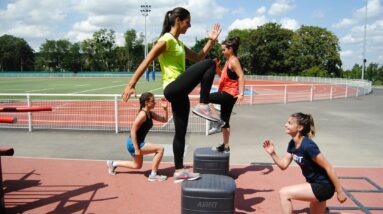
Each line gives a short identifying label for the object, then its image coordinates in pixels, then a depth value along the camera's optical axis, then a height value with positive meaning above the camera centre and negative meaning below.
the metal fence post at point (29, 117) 9.93 -1.24
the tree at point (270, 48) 75.19 +7.65
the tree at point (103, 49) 103.12 +9.42
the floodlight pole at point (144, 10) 58.36 +12.46
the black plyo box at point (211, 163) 4.99 -1.30
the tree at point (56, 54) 111.06 +8.35
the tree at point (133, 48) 103.50 +9.89
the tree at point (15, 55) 109.31 +7.85
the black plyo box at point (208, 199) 3.32 -1.24
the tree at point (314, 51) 70.38 +6.49
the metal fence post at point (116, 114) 9.88 -1.10
